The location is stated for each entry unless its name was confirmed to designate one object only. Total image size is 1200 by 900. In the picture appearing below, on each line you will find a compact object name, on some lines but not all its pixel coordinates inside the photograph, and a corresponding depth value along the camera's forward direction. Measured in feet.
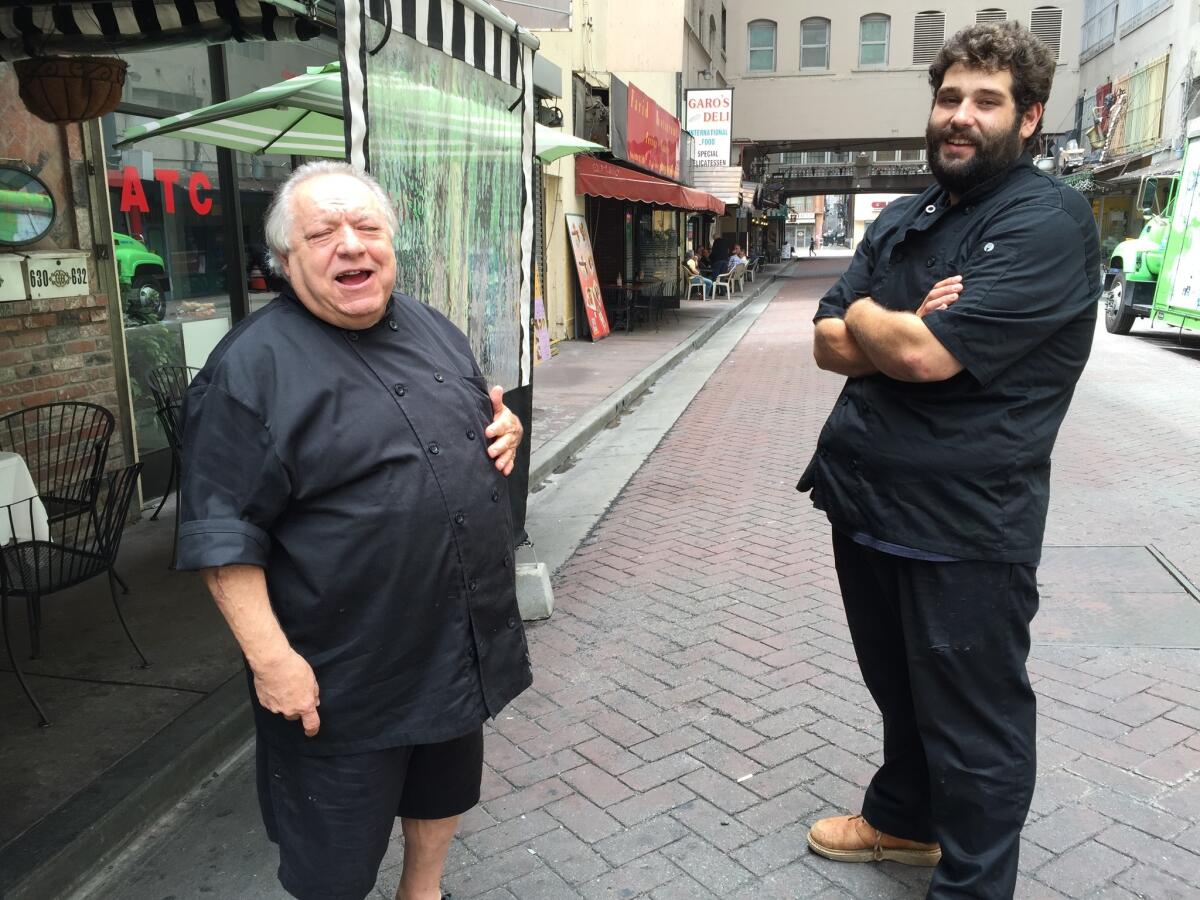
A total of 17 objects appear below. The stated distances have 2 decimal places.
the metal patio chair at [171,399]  16.88
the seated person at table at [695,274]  79.46
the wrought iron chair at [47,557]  11.78
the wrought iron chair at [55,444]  15.13
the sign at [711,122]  74.49
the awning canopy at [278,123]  15.55
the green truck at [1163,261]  43.21
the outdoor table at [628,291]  55.57
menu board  48.88
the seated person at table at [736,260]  87.13
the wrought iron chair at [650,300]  57.21
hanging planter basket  13.32
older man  5.91
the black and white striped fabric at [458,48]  9.45
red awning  45.32
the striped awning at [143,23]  11.96
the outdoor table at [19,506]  12.51
